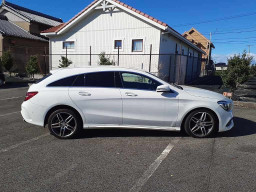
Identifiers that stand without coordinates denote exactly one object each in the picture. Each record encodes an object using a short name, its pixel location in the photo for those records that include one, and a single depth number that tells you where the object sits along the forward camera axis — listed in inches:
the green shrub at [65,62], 648.4
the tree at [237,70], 353.2
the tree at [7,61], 703.9
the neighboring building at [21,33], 853.2
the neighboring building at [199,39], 1717.5
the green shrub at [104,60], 586.2
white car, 179.8
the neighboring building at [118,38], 568.4
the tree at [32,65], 685.3
